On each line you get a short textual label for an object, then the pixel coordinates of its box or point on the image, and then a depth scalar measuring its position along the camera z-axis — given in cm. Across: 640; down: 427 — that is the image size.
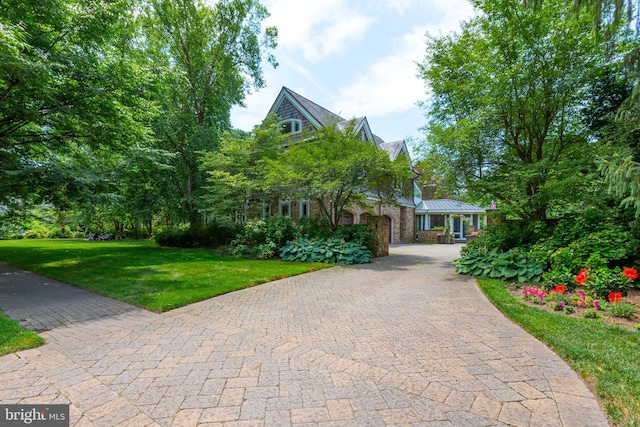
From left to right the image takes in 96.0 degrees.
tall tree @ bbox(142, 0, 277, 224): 1603
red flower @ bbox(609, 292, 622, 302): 477
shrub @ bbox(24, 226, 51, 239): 2770
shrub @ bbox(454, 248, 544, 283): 699
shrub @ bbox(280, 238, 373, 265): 1058
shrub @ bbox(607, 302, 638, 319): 433
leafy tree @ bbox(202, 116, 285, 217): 1360
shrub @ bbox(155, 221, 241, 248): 1591
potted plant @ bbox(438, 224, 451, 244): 2265
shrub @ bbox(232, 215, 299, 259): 1191
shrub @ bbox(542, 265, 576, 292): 580
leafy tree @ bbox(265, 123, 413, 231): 1055
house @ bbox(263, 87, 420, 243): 1756
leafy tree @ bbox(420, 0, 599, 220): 738
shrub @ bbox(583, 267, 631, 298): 521
